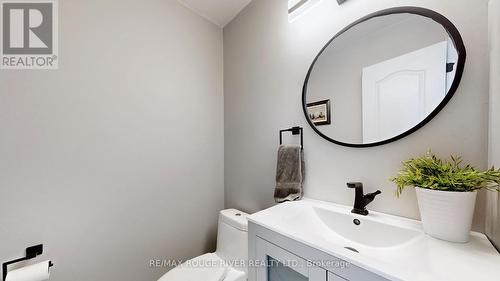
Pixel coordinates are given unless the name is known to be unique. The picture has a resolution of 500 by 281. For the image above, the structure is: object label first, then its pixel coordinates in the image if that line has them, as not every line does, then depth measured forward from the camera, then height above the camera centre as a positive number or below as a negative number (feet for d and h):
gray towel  3.57 -0.70
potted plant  1.84 -0.55
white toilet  3.78 -2.68
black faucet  2.73 -0.89
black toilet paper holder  2.97 -1.90
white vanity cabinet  1.76 -1.37
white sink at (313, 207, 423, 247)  2.32 -1.24
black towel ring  3.77 +0.12
